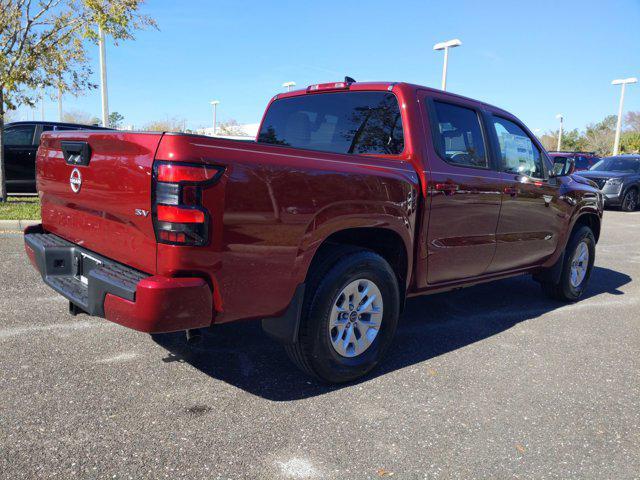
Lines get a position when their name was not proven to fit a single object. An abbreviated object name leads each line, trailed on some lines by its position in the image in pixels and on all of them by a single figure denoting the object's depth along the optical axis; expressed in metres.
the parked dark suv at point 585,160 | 22.33
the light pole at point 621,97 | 35.31
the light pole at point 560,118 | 48.84
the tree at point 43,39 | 9.70
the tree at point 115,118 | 69.00
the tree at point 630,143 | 43.97
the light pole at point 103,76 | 16.16
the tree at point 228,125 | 57.25
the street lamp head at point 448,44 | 20.80
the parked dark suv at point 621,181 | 15.70
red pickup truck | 2.45
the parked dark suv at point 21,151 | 10.95
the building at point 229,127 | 51.67
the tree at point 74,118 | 55.84
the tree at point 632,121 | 65.84
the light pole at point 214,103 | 47.69
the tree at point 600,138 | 55.60
